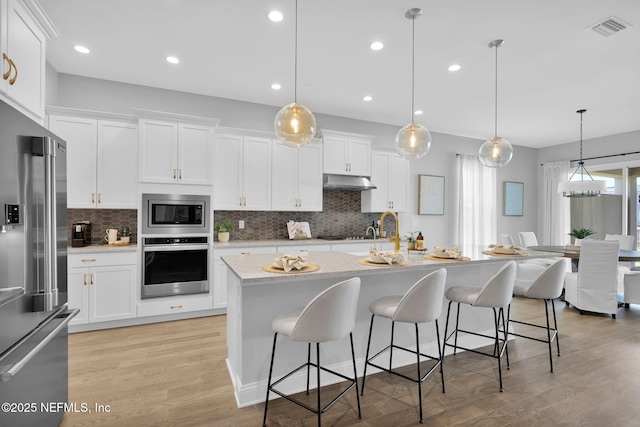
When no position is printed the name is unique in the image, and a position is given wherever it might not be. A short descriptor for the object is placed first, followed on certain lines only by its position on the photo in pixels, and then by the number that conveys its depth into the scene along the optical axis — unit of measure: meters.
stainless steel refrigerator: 1.31
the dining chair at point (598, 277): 3.98
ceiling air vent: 2.67
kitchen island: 2.16
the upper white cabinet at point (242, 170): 4.25
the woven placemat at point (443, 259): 2.60
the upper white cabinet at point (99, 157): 3.54
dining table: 4.17
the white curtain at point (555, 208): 6.97
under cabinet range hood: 4.86
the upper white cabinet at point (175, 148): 3.73
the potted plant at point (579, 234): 5.12
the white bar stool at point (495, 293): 2.40
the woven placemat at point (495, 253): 2.97
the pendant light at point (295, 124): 2.45
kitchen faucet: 2.89
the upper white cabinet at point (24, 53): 1.70
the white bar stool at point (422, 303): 2.04
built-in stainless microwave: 3.72
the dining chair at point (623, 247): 4.86
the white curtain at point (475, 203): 6.46
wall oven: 3.70
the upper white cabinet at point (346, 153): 4.89
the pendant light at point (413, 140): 2.99
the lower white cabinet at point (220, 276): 4.00
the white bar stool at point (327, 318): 1.74
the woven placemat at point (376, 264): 2.29
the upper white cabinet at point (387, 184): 5.31
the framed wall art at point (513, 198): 7.05
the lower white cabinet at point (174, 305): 3.69
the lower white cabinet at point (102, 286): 3.38
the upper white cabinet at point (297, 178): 4.58
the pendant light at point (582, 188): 4.84
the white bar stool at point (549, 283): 2.70
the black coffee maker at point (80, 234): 3.54
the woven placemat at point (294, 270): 2.00
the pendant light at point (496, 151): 3.31
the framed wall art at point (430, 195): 6.13
